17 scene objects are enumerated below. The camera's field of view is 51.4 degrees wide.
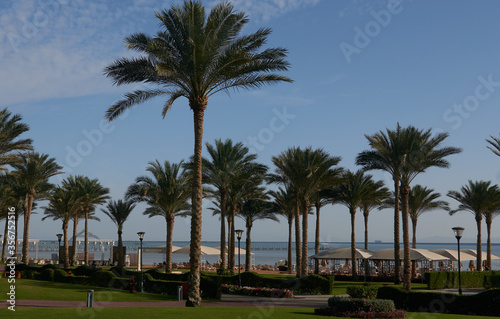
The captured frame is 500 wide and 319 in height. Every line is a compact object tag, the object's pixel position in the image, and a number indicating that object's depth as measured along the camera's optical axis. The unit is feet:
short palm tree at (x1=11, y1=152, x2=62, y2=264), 150.92
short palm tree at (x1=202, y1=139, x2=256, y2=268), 137.47
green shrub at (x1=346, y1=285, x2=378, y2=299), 85.35
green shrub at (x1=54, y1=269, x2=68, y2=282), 120.26
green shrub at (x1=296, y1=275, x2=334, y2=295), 107.55
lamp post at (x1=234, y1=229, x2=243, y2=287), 118.08
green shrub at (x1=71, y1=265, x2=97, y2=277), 121.37
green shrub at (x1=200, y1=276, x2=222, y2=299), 92.17
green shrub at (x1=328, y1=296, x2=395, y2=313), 66.85
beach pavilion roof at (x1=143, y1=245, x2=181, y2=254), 196.24
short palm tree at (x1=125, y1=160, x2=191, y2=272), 148.15
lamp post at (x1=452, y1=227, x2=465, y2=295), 101.35
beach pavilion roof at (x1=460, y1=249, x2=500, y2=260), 177.73
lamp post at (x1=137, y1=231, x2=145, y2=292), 122.99
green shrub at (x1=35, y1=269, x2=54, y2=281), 122.21
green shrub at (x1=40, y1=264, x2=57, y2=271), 128.11
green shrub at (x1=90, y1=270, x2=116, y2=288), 109.09
